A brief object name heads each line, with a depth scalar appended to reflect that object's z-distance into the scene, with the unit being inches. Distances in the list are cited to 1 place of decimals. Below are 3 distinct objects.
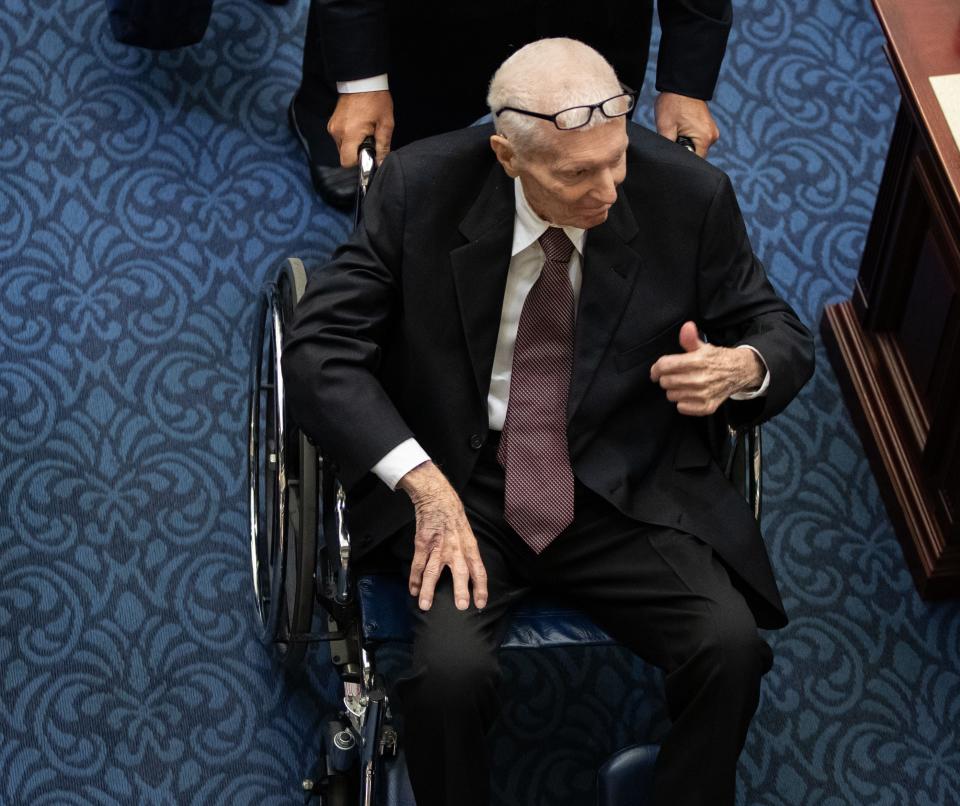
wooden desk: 246.1
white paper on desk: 239.3
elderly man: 195.2
